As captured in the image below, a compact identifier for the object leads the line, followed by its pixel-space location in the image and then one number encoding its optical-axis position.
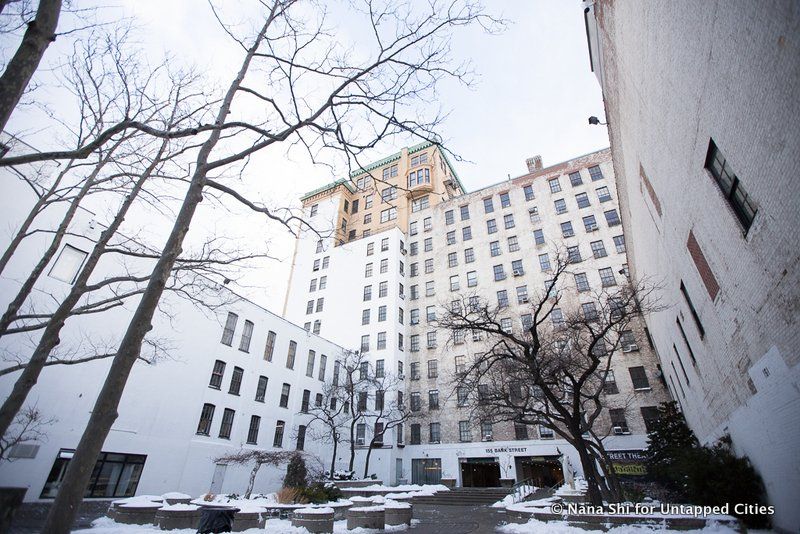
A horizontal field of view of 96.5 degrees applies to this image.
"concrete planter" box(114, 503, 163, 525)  11.97
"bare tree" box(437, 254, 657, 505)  13.02
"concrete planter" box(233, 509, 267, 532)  11.76
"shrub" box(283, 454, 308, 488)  22.94
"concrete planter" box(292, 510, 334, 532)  11.36
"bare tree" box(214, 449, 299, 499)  21.42
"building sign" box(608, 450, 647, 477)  25.69
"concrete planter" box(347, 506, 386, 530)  12.62
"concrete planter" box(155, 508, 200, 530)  11.55
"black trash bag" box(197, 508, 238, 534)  9.79
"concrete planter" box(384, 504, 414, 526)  13.48
